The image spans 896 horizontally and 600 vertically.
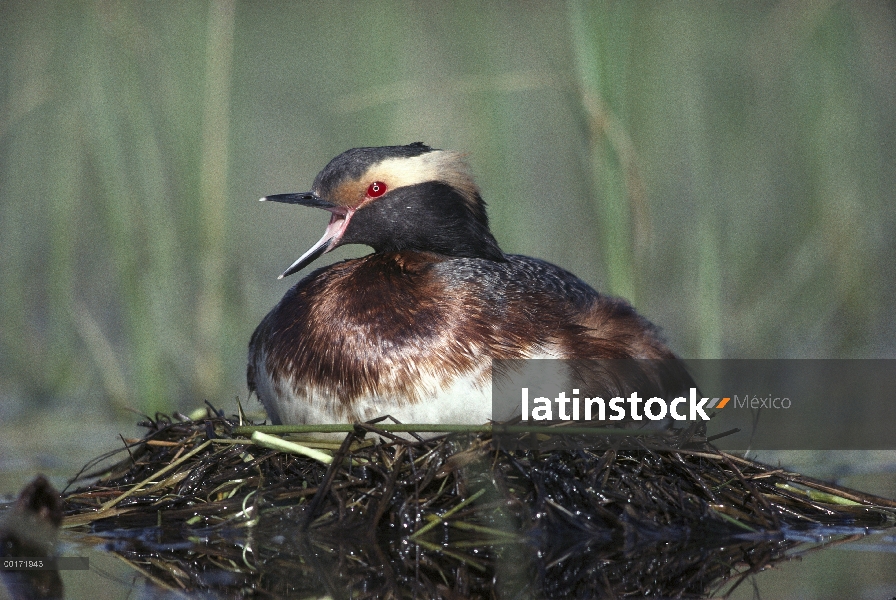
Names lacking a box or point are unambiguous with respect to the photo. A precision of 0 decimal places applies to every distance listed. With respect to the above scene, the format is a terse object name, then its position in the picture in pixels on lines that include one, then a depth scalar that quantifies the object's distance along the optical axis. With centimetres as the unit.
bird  1135
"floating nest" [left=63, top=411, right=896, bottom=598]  978
